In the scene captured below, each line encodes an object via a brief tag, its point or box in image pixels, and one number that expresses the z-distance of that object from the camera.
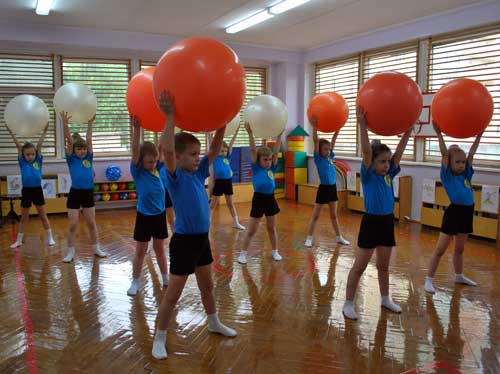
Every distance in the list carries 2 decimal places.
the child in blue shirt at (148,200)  3.60
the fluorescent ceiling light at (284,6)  6.00
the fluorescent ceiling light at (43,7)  5.89
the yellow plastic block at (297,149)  9.50
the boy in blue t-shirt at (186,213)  2.65
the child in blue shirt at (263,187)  4.67
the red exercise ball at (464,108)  3.65
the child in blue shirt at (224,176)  6.52
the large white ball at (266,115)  4.43
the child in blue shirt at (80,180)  4.78
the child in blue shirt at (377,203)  3.25
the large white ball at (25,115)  5.09
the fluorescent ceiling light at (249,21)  6.63
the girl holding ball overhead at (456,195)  3.83
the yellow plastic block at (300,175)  9.37
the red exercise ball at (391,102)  3.07
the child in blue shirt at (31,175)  5.34
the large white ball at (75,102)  4.70
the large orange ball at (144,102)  3.26
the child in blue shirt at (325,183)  5.36
